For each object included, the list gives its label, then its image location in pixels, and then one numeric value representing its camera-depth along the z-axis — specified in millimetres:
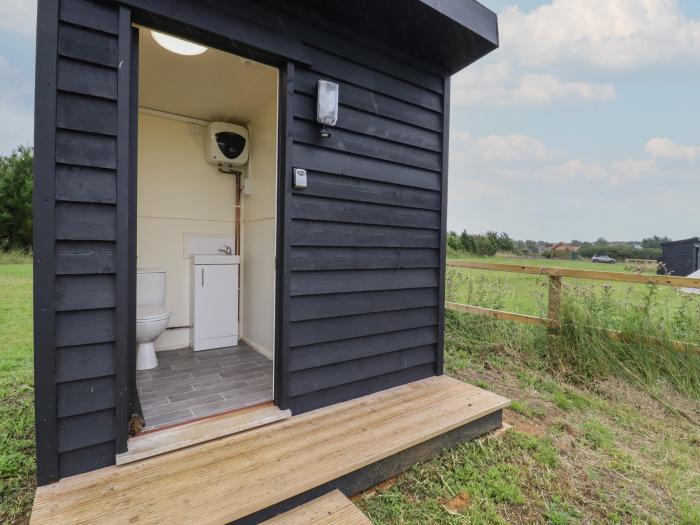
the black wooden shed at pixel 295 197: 1352
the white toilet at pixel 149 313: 2631
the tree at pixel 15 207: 10375
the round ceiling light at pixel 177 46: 1950
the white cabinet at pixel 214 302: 3170
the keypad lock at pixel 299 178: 1904
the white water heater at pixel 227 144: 3268
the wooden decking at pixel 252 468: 1220
